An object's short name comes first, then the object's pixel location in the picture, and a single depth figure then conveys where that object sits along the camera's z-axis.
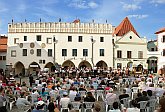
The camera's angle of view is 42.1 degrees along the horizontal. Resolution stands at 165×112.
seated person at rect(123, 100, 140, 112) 6.84
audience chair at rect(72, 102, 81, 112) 8.75
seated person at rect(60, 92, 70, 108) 8.98
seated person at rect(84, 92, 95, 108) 8.85
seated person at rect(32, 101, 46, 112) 6.97
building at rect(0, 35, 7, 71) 35.35
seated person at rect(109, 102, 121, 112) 6.68
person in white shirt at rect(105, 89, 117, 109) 9.71
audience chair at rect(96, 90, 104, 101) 11.96
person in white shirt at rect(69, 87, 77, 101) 10.35
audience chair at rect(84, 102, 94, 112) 8.83
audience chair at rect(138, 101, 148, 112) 8.15
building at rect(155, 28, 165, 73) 33.64
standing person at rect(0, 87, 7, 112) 9.47
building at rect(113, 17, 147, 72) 35.13
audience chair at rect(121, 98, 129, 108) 8.88
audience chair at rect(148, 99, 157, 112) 8.47
